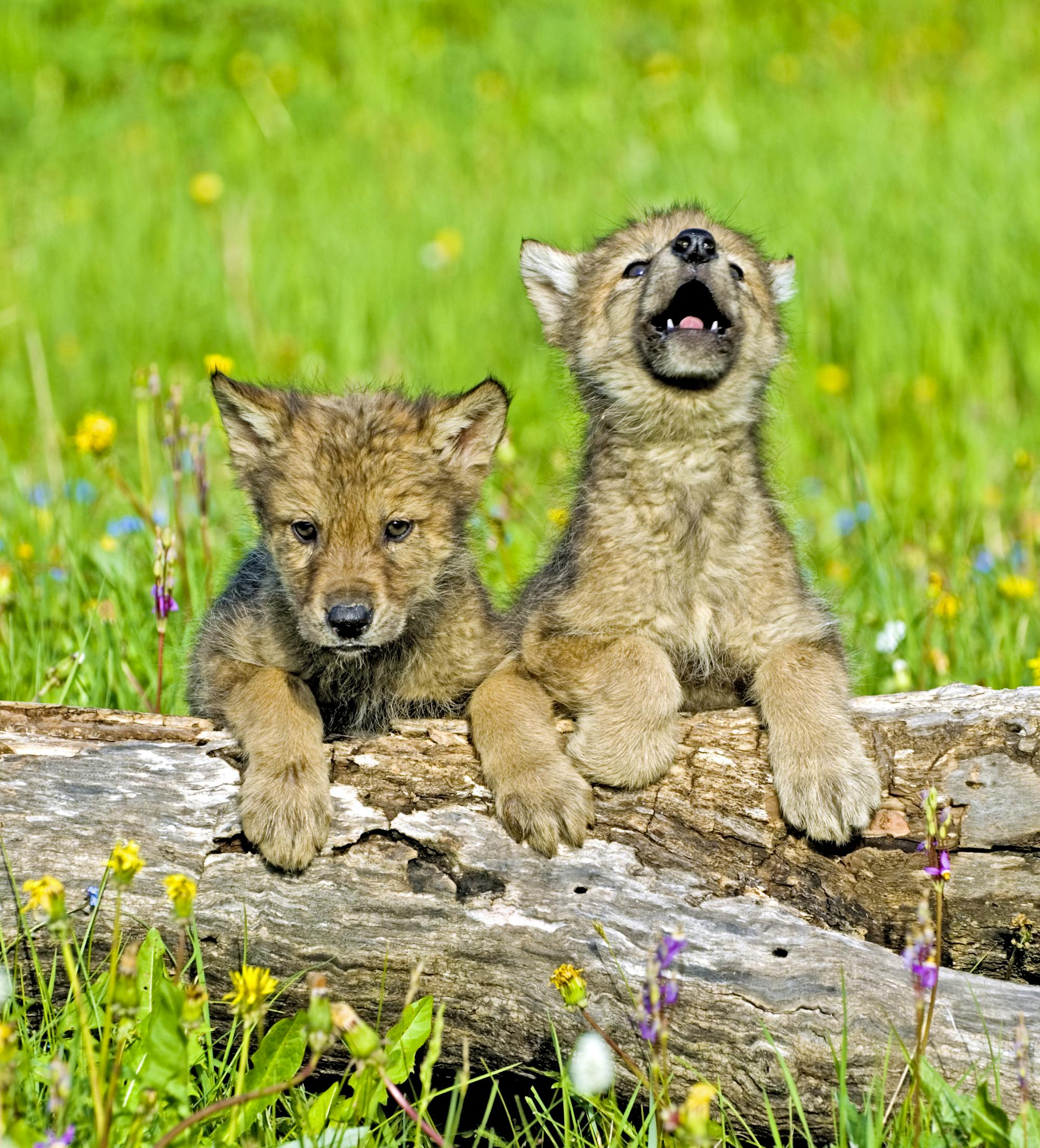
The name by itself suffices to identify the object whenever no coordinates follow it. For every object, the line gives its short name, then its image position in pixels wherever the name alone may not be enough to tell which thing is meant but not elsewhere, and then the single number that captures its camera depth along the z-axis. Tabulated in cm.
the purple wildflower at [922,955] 466
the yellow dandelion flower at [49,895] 441
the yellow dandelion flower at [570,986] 504
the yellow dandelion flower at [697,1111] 422
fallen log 598
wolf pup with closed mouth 761
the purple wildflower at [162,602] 767
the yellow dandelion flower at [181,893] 455
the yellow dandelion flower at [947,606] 978
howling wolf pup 745
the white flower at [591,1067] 493
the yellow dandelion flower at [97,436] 910
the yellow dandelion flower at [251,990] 470
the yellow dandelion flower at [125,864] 459
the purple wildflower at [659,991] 462
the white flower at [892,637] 936
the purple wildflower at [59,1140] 443
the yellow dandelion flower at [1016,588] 1029
